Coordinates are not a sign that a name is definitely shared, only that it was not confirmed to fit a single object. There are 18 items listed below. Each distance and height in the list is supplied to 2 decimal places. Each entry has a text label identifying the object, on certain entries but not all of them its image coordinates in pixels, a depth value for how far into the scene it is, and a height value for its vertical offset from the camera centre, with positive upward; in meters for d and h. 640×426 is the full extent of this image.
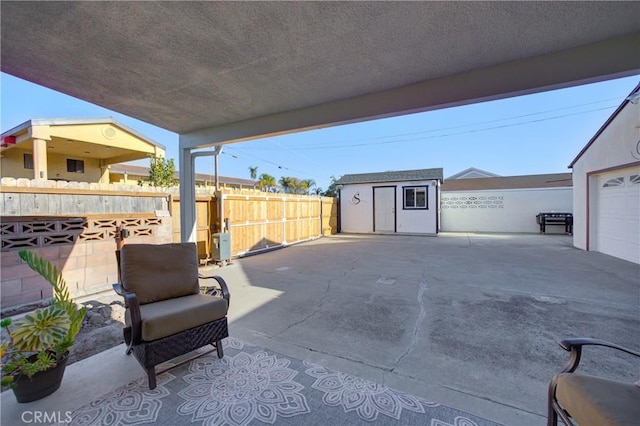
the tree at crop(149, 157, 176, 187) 10.72 +1.49
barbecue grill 13.51 -0.72
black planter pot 1.96 -1.23
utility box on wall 6.77 -0.90
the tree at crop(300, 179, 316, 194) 29.45 +2.68
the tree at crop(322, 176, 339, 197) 26.58 +1.73
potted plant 1.93 -1.00
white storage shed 13.48 +0.30
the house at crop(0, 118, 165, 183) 8.19 +2.27
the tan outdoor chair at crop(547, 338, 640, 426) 1.24 -0.91
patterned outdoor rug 1.86 -1.38
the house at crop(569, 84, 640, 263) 6.50 +0.48
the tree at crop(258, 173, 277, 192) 24.80 +2.49
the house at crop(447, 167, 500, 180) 24.02 +2.85
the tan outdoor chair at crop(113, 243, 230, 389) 2.22 -0.86
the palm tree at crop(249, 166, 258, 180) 26.03 +3.47
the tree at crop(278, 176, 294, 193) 28.09 +2.70
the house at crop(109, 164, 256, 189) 14.54 +2.09
